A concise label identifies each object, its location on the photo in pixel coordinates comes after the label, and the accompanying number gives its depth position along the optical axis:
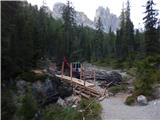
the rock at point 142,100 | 7.89
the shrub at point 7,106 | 5.65
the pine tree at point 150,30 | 15.80
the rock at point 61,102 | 8.43
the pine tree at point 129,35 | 23.76
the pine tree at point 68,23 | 21.94
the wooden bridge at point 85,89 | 9.34
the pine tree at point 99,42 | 32.14
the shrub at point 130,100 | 8.09
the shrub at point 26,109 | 6.10
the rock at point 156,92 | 8.36
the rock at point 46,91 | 8.04
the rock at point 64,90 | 9.08
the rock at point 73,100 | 8.57
